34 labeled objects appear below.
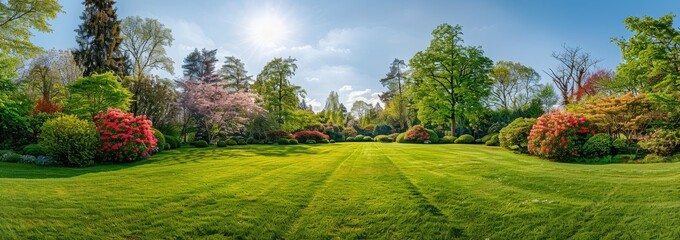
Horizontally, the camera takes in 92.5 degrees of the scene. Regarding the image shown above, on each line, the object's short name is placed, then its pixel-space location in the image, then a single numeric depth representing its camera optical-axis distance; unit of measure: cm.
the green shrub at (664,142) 1170
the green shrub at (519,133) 1602
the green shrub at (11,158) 1262
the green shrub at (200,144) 2297
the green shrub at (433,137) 2707
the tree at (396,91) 3981
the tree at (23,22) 1716
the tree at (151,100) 2491
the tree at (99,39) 2481
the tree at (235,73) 3381
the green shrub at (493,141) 2233
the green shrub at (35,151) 1400
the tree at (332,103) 5916
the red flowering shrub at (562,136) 1221
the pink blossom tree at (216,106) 2495
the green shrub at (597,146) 1190
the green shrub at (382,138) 3281
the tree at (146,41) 3056
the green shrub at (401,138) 2829
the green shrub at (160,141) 1798
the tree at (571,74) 3453
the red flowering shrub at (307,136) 2898
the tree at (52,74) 2822
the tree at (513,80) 4381
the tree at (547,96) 4584
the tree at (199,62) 4231
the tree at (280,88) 3094
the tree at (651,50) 1277
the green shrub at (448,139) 2706
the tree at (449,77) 2852
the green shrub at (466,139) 2547
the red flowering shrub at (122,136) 1238
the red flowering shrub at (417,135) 2689
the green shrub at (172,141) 2062
